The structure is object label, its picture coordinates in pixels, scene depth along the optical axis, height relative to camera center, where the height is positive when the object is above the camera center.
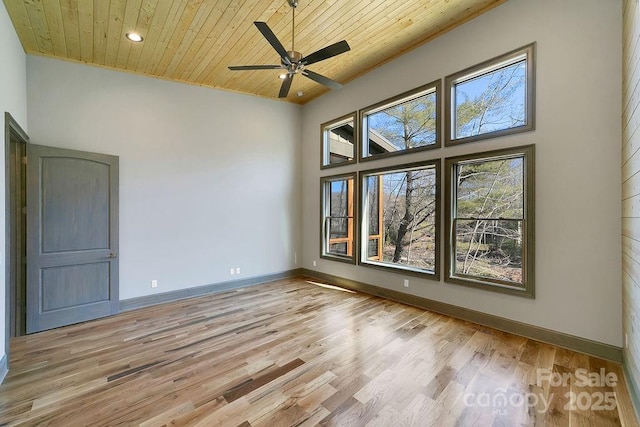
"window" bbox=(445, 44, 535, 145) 3.13 +1.45
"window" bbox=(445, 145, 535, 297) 3.12 -0.08
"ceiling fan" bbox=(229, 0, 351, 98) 2.56 +1.60
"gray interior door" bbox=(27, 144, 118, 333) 3.43 -0.32
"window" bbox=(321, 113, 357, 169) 5.38 +1.49
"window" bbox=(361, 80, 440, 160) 4.03 +1.47
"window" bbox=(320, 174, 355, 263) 5.51 -0.08
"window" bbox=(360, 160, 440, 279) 4.07 -0.08
